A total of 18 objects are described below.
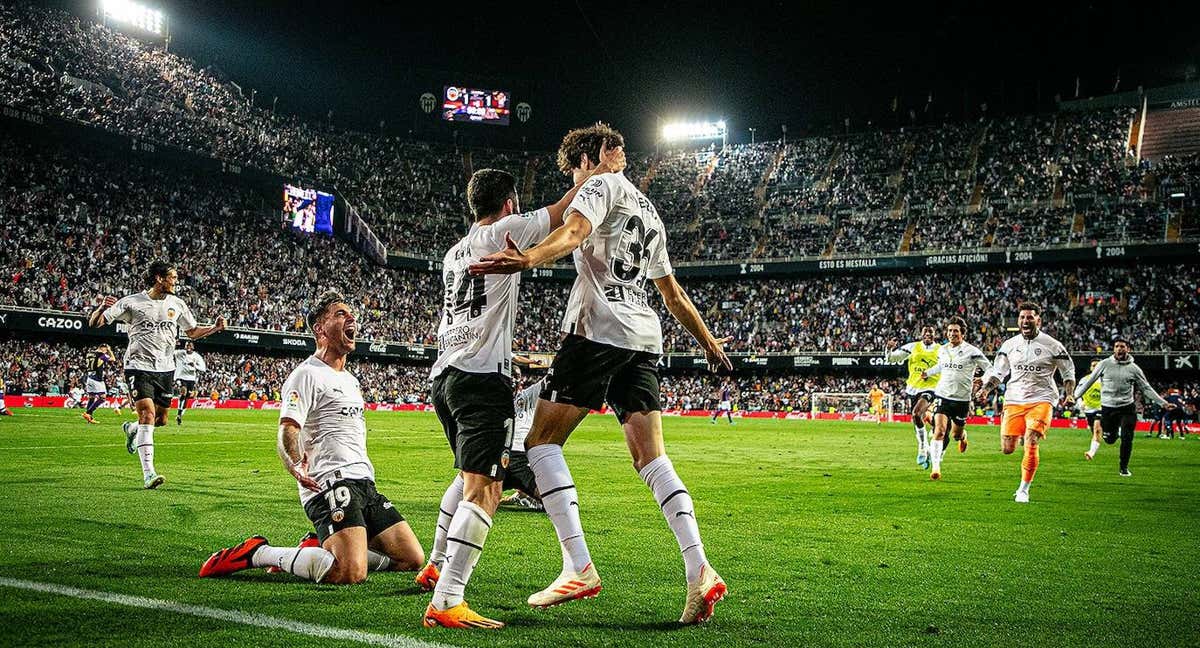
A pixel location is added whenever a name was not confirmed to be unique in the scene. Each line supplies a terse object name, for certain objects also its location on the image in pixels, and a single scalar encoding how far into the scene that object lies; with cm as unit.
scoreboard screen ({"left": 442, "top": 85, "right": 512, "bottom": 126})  7100
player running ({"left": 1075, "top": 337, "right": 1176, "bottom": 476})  1677
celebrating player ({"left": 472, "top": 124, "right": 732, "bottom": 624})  481
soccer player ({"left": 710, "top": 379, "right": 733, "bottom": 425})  4203
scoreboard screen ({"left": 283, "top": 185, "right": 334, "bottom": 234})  5119
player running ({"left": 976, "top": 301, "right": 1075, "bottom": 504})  1155
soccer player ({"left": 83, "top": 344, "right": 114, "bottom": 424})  2512
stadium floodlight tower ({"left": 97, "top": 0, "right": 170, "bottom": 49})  5022
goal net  4716
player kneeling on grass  544
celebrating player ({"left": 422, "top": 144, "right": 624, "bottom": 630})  455
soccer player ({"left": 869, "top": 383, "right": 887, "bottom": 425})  4412
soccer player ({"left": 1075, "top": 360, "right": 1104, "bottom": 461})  1797
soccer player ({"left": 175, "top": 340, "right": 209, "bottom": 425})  2595
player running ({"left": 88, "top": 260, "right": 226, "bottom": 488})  1034
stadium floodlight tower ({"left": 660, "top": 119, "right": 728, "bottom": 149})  7062
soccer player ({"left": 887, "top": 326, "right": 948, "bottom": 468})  1723
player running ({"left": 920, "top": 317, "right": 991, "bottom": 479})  1477
